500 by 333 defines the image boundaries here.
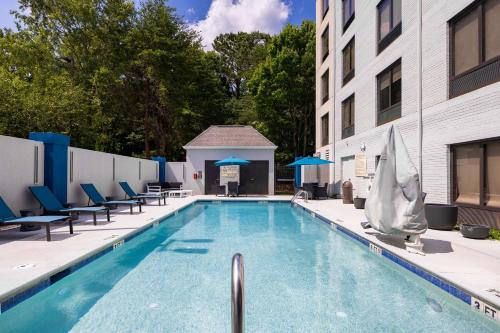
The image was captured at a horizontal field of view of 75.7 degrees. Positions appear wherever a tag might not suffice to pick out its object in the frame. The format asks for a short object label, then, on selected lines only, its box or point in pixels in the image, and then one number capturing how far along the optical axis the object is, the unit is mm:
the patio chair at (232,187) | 19578
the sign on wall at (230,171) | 20516
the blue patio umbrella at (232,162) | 18938
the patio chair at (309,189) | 17464
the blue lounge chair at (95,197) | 10911
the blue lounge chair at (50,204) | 8422
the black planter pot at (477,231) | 6965
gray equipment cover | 5828
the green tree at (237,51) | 37562
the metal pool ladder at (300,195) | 16469
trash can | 14867
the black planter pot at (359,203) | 12492
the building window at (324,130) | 21994
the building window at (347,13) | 17109
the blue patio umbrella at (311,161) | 17781
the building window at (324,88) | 21844
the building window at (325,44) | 21766
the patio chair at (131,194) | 14171
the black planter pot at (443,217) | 7965
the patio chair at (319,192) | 17500
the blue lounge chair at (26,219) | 6453
